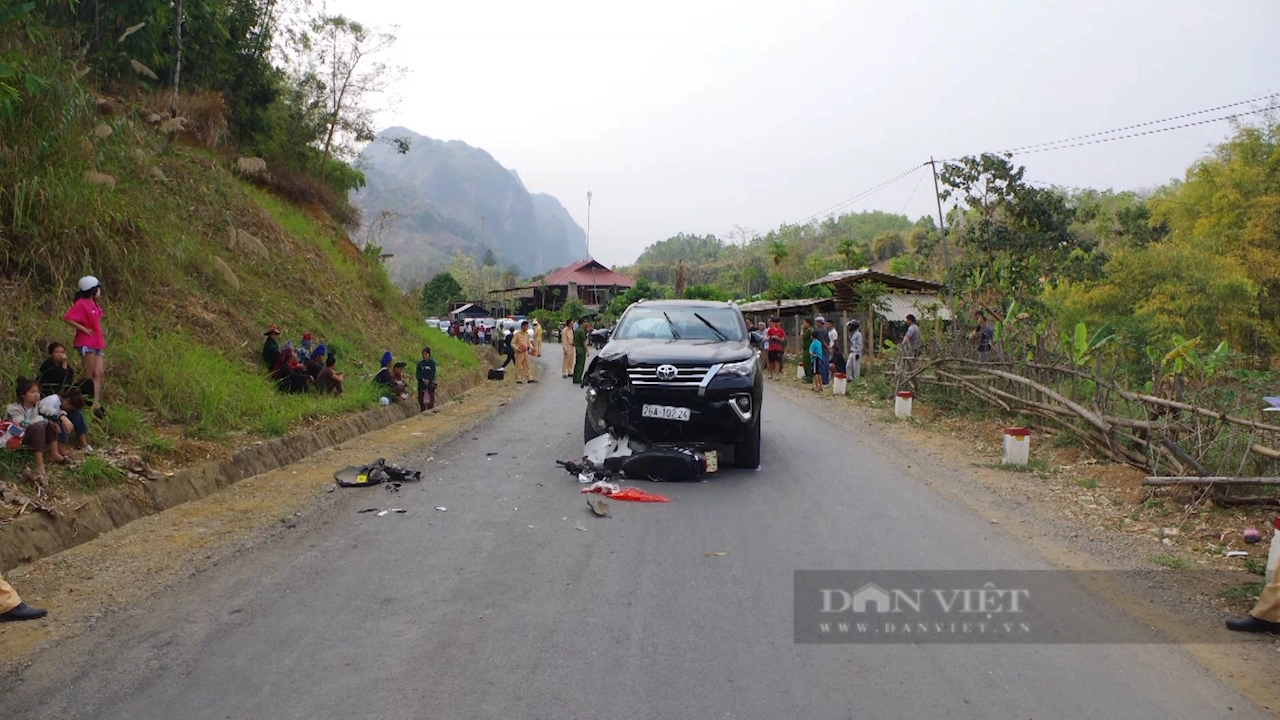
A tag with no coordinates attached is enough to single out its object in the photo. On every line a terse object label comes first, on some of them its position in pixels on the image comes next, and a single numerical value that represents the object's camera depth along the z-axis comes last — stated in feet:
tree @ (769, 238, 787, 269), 174.19
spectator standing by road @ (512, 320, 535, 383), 75.25
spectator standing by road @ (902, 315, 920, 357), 56.75
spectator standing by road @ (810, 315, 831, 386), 69.77
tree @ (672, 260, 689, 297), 160.04
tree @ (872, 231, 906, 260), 248.32
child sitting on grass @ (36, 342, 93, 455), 25.70
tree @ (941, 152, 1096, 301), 80.53
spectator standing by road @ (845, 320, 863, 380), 68.01
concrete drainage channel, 19.49
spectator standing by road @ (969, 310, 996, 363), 46.11
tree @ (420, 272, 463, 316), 235.81
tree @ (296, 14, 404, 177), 97.50
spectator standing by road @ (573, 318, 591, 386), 72.13
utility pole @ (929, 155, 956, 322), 78.07
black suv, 28.73
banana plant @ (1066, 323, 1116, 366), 35.58
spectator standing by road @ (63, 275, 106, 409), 28.02
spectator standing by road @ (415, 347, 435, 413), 51.24
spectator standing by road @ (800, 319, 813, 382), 75.10
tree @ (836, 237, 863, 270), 157.17
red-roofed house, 234.17
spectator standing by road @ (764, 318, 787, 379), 77.66
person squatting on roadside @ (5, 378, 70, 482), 22.25
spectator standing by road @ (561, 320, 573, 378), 81.92
